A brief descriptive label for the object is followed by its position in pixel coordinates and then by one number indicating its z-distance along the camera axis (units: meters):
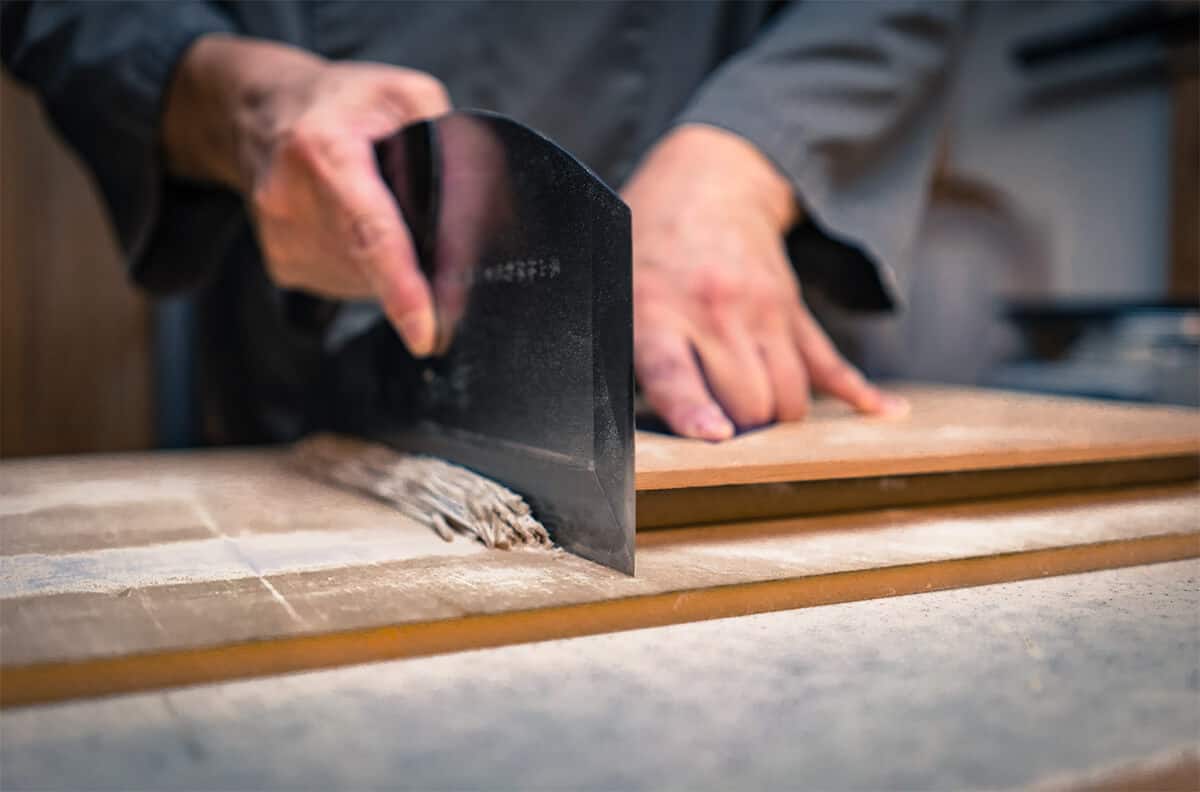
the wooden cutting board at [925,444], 0.56
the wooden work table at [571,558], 0.38
